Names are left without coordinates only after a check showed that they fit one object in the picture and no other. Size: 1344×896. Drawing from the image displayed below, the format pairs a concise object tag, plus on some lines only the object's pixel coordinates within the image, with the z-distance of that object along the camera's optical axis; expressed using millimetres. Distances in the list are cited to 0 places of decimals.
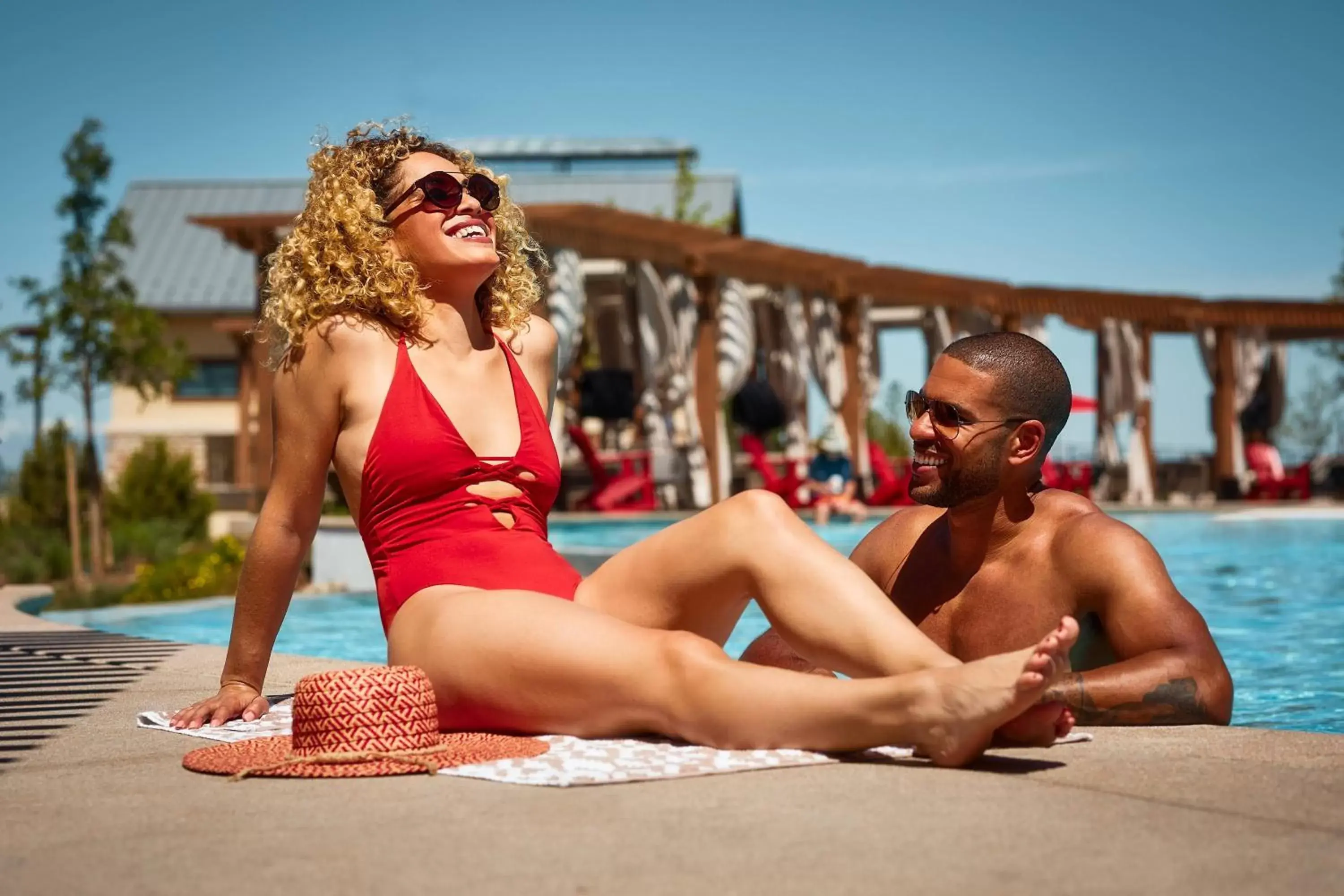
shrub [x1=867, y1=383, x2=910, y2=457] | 27234
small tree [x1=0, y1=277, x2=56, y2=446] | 14109
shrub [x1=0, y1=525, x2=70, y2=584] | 11547
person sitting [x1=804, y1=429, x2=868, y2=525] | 16984
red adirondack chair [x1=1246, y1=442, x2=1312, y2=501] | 21344
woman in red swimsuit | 2629
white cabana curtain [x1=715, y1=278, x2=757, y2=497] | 18344
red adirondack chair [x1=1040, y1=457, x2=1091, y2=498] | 18984
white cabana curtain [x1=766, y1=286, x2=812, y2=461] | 19938
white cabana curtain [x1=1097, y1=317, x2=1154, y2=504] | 21547
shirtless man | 3152
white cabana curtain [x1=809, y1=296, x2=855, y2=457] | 20188
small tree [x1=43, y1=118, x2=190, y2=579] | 14109
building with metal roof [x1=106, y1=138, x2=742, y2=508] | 25328
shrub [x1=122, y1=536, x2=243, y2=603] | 9805
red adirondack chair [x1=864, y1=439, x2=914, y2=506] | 18734
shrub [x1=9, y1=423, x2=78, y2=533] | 14477
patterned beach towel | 2572
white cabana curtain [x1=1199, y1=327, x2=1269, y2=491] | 22953
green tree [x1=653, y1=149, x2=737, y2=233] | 24375
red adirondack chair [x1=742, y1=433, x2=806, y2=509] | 17609
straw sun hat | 2738
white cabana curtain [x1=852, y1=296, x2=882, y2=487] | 20562
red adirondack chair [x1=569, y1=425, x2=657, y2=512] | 16938
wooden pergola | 15070
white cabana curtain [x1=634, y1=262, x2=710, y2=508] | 17188
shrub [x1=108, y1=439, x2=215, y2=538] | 15664
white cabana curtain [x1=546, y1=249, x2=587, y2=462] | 15039
